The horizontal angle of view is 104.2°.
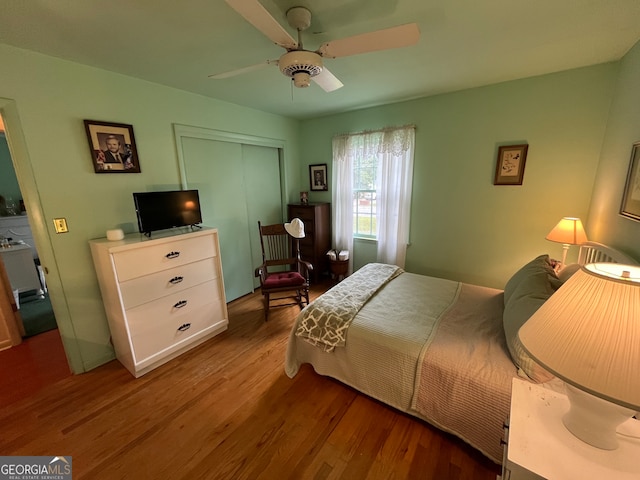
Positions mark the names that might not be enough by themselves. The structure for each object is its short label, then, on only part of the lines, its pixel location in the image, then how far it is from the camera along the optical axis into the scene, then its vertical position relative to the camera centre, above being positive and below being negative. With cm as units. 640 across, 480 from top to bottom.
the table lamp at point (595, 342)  59 -41
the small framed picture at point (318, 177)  375 +15
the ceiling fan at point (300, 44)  116 +73
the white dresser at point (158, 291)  187 -83
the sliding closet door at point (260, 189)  333 -1
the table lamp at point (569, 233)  203 -42
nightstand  73 -83
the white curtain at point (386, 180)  307 +7
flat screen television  208 -17
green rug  266 -139
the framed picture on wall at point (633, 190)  155 -6
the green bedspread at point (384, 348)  154 -103
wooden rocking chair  274 -101
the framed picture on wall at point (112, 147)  197 +36
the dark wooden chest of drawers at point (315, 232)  352 -64
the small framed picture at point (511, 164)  248 +18
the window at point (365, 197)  341 -15
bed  129 -94
